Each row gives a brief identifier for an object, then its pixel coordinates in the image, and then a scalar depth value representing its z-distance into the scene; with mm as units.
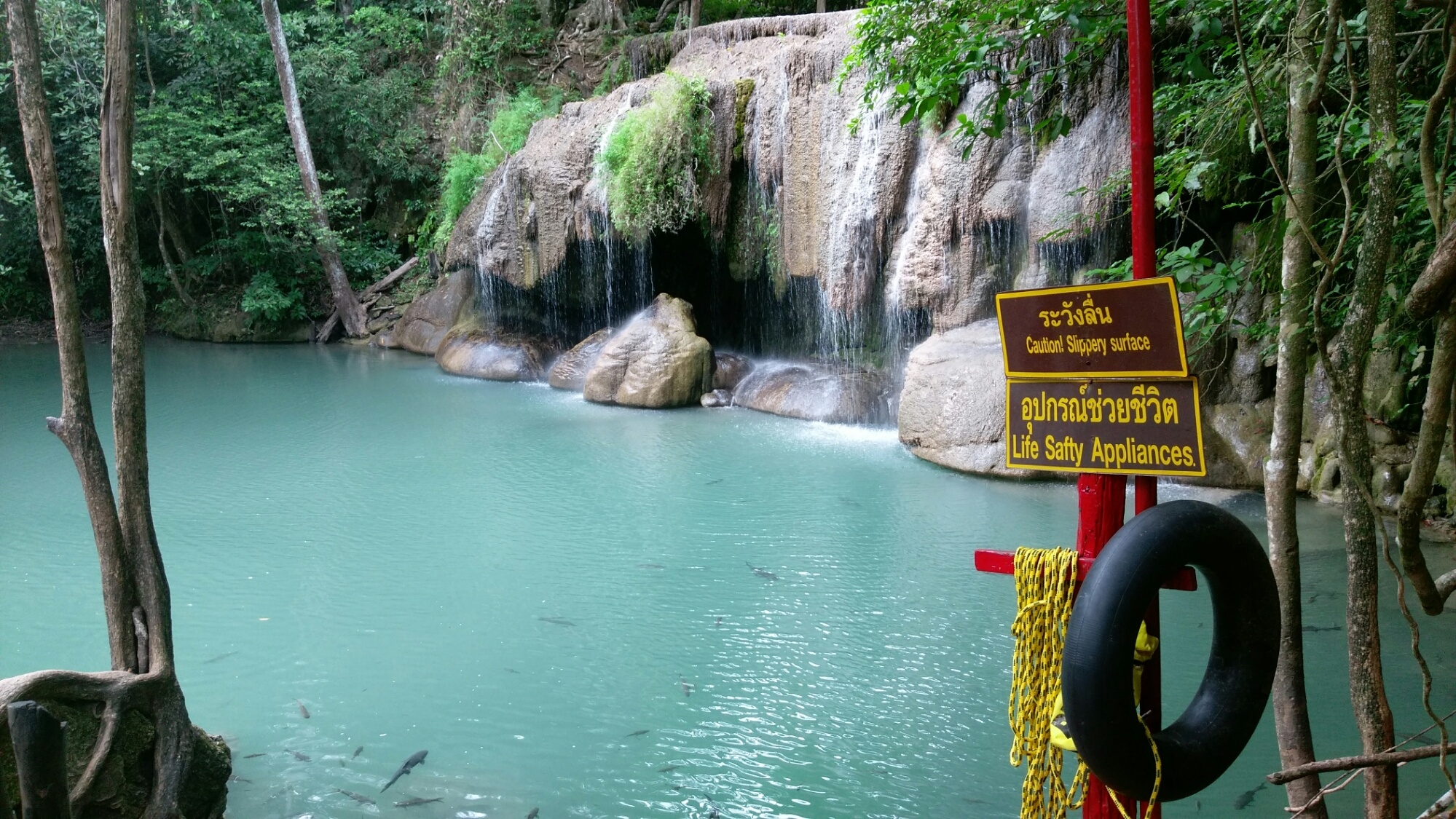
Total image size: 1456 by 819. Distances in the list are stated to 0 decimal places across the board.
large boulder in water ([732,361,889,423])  10297
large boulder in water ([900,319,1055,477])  7984
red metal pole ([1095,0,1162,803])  2174
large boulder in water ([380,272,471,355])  16156
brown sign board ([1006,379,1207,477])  2051
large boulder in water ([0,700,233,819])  2840
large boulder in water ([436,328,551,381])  13836
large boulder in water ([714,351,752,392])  11977
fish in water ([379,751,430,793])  3635
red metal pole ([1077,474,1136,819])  2221
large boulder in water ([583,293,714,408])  11281
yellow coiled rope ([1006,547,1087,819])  2199
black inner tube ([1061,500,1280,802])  1891
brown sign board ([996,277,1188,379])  2062
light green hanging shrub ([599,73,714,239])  11719
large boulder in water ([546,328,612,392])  12828
